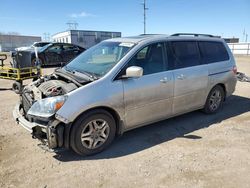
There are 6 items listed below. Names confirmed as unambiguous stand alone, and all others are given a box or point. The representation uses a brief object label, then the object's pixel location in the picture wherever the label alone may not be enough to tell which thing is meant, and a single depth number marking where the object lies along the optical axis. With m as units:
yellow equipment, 7.61
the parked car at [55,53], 13.94
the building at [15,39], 68.38
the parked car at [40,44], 15.55
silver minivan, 3.19
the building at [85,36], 49.97
